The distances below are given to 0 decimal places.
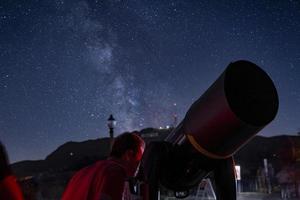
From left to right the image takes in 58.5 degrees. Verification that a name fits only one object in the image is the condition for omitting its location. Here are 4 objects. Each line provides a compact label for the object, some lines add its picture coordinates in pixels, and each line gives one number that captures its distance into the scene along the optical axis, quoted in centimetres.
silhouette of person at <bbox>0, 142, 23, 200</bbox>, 159
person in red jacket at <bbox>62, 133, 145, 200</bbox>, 155
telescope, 192
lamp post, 931
